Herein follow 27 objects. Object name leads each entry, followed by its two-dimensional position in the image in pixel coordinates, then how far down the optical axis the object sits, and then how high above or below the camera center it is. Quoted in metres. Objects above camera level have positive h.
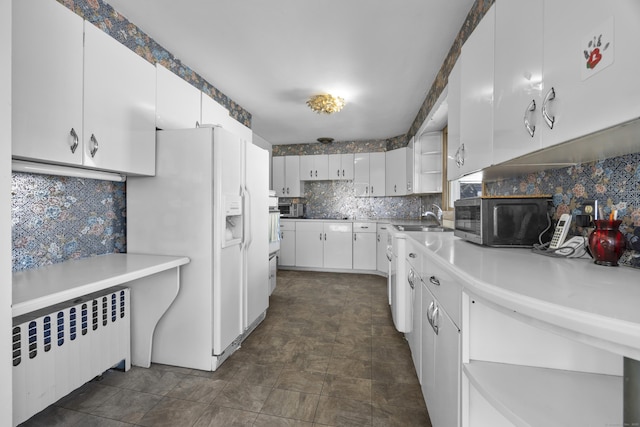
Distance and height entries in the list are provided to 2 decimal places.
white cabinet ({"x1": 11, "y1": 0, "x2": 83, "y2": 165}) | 1.19 +0.61
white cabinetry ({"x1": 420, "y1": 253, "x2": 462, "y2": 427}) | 0.95 -0.55
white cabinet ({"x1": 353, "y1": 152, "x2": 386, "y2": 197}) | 4.92 +0.69
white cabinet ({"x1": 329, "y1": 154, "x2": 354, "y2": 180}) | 5.08 +0.86
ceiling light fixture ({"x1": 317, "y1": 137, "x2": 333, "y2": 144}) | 4.98 +1.33
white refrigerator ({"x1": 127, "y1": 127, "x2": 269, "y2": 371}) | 1.90 -0.14
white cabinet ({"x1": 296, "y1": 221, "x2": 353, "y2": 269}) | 4.72 -0.56
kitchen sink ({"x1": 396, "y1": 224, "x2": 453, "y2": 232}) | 2.58 -0.15
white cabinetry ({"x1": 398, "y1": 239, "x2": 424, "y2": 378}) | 1.62 -0.55
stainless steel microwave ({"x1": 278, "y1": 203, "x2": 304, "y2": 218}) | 5.13 +0.04
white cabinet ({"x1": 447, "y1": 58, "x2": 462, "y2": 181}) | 1.70 +0.59
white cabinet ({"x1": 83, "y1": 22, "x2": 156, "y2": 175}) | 1.50 +0.64
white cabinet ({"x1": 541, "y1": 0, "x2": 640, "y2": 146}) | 0.60 +0.38
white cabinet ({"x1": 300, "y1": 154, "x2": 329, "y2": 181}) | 5.17 +0.86
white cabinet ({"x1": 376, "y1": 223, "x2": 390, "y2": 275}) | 4.34 -0.61
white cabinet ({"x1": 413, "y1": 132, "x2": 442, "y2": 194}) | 3.59 +0.67
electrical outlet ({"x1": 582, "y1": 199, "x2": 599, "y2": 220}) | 1.08 +0.02
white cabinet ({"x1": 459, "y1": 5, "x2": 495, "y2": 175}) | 1.28 +0.60
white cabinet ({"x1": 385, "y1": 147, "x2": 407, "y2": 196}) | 4.44 +0.68
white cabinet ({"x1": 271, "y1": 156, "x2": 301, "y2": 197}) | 5.27 +0.72
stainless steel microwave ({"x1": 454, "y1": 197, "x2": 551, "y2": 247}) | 1.31 -0.04
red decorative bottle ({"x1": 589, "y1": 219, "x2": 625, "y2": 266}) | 0.90 -0.10
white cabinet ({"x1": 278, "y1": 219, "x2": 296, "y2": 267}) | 4.89 -0.57
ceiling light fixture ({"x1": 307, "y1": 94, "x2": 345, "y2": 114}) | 3.10 +1.25
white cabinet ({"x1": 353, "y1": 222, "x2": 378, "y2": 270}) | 4.62 -0.56
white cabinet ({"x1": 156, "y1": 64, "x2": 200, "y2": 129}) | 2.07 +0.91
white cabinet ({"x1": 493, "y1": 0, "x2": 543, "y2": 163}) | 0.93 +0.51
